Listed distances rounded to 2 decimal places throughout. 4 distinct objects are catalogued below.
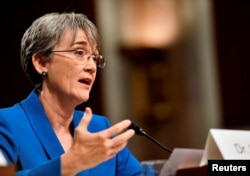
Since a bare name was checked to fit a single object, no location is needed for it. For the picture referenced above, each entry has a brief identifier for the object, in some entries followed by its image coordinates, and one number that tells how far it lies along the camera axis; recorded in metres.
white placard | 4.03
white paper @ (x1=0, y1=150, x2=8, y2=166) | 3.80
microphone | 4.02
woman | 3.97
